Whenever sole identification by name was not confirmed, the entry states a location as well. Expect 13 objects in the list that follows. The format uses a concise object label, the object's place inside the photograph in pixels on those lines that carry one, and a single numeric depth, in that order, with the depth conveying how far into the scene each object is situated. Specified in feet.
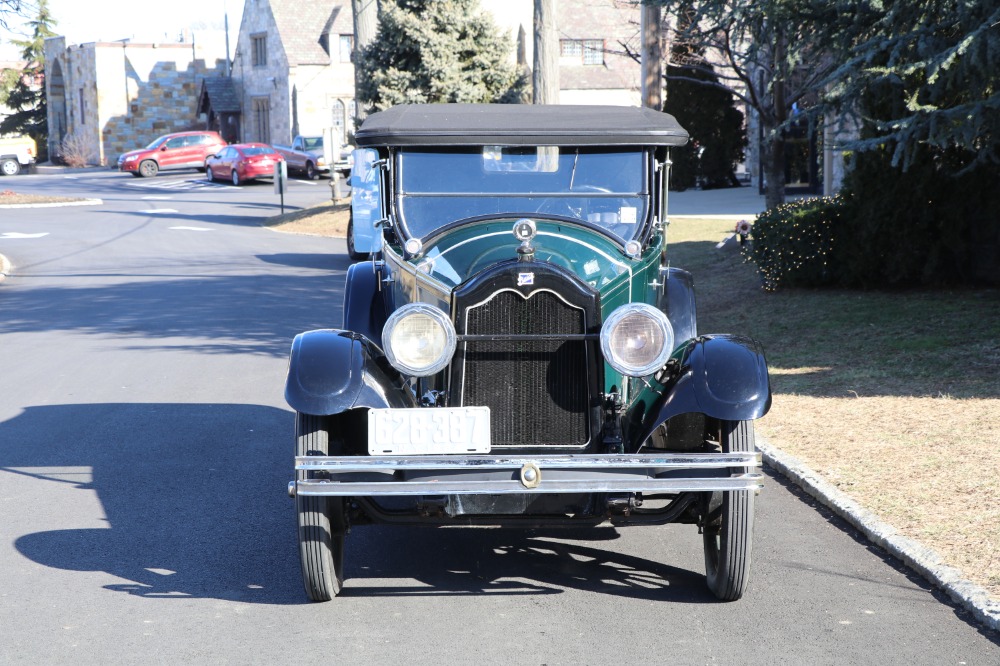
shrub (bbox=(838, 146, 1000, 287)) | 40.29
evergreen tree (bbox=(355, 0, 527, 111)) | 85.61
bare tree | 35.60
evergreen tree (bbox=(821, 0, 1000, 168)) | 28.48
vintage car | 14.65
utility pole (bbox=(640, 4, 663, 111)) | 56.13
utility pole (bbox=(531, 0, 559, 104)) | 69.87
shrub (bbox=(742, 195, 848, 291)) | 44.16
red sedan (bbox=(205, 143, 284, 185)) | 142.72
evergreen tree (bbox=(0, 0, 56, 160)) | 218.18
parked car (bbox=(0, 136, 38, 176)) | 176.76
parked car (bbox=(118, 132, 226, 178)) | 160.97
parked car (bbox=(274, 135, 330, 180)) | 146.30
